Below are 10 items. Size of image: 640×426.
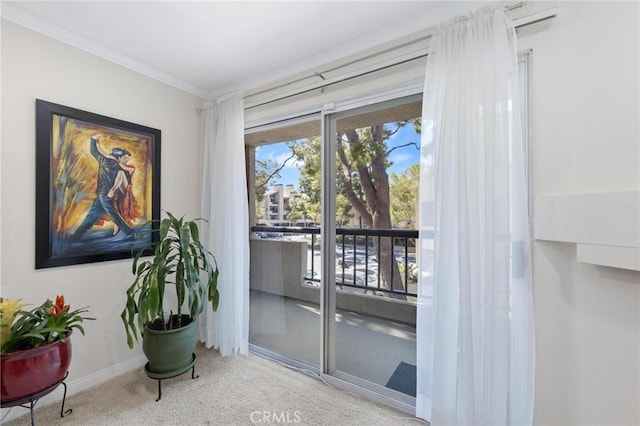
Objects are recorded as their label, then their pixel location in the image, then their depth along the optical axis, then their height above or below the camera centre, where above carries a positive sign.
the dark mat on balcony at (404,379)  1.90 -1.16
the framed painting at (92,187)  1.83 +0.21
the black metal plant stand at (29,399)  1.37 -0.93
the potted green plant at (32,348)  1.36 -0.68
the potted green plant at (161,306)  1.84 -0.62
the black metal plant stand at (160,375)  1.89 -1.10
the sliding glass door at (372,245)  1.94 -0.23
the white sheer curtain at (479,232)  1.42 -0.10
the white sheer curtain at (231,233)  2.45 -0.16
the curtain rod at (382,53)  1.40 +1.00
